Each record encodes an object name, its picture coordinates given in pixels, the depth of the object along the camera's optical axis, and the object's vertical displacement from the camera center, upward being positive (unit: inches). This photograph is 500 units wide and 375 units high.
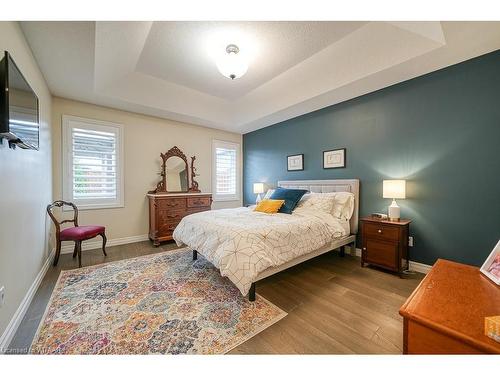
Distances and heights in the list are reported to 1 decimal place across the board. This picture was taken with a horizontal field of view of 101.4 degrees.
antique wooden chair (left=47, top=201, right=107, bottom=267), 106.0 -25.3
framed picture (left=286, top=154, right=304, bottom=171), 157.6 +18.8
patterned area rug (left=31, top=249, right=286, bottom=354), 55.6 -42.8
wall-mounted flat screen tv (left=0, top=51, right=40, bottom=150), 52.1 +23.0
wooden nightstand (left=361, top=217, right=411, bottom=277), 96.3 -27.9
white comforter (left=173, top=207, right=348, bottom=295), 72.9 -22.1
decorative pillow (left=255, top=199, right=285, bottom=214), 121.7 -11.9
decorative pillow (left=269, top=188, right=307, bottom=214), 121.4 -6.7
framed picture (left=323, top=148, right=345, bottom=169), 134.1 +18.7
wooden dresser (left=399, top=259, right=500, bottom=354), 32.6 -23.3
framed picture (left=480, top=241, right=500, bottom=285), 47.6 -19.9
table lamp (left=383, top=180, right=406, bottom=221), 100.0 -2.9
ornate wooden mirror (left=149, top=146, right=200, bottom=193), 161.8 +9.9
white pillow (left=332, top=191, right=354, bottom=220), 121.2 -12.0
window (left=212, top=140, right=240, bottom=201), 194.9 +15.4
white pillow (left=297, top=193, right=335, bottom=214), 121.0 -9.6
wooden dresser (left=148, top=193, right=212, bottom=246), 143.3 -17.9
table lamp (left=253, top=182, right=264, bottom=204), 180.7 -1.7
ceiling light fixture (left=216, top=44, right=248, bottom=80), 94.4 +57.7
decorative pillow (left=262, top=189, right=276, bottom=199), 142.6 -5.8
